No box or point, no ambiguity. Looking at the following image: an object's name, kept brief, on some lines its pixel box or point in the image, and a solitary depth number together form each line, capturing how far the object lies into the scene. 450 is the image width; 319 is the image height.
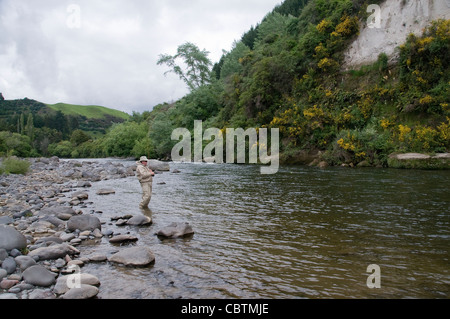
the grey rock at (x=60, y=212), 9.41
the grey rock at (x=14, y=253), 5.85
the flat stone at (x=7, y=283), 4.68
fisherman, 10.84
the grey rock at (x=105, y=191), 14.80
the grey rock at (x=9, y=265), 5.21
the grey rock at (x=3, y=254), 5.58
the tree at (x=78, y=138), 115.28
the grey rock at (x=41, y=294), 4.42
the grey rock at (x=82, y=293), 4.36
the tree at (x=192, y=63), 61.60
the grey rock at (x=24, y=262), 5.38
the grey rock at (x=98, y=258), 5.91
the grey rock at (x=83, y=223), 8.03
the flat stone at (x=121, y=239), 7.17
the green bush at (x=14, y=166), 22.21
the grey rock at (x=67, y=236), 7.17
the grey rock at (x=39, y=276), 4.83
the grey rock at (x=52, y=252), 5.88
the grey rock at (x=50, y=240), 6.74
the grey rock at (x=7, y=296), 4.29
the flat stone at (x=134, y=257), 5.75
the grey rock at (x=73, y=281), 4.62
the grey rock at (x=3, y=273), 4.92
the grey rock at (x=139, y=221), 8.74
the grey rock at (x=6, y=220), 8.43
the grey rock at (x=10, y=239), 6.01
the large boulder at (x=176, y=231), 7.52
